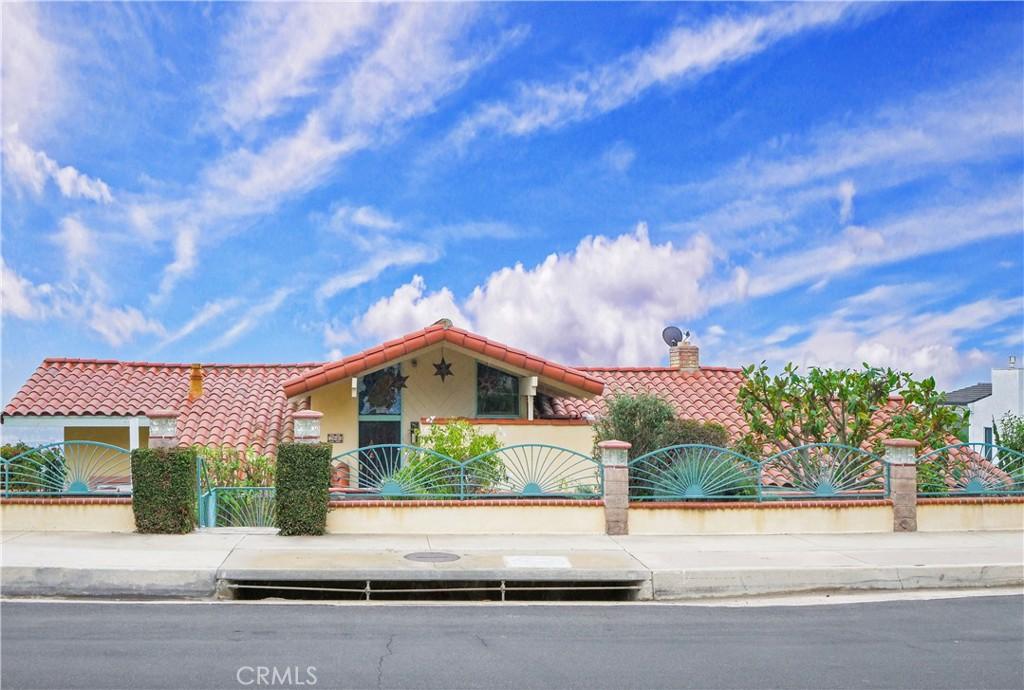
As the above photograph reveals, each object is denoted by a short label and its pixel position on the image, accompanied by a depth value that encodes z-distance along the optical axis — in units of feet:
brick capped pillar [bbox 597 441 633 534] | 47.83
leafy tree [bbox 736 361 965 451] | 63.93
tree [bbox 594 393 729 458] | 58.54
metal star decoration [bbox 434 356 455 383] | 69.72
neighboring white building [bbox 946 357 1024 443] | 125.29
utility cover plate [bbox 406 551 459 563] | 39.55
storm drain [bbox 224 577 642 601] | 36.60
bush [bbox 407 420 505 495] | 48.75
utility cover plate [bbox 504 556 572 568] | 38.37
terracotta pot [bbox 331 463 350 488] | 53.16
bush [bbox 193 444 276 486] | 58.75
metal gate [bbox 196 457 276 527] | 49.19
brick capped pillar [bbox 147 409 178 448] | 46.78
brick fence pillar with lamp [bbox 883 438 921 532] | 50.70
